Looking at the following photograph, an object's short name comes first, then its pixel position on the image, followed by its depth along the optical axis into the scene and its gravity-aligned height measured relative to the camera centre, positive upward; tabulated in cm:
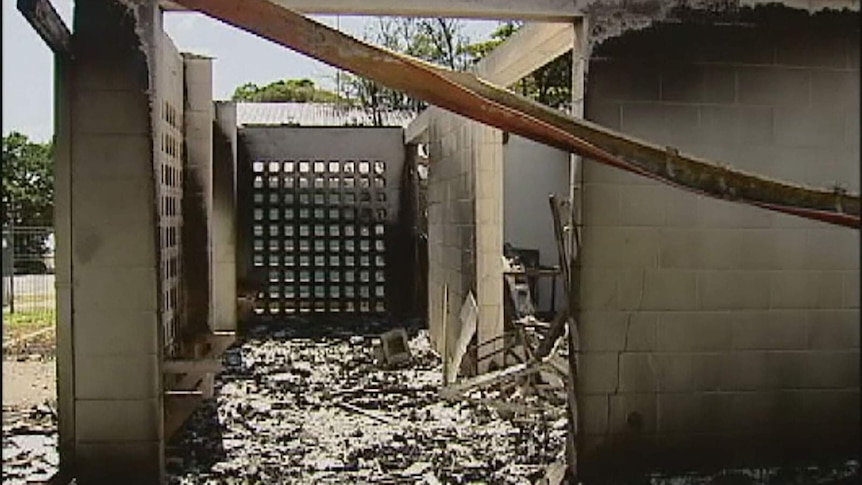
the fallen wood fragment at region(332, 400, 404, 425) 609 -120
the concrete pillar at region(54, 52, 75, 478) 429 -11
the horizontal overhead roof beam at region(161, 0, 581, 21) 439 +105
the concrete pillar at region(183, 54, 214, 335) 624 +25
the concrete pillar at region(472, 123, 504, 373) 715 +1
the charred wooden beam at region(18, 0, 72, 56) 365 +85
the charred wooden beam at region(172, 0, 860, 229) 273 +38
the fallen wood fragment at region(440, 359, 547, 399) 583 -94
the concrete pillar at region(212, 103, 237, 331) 964 +17
